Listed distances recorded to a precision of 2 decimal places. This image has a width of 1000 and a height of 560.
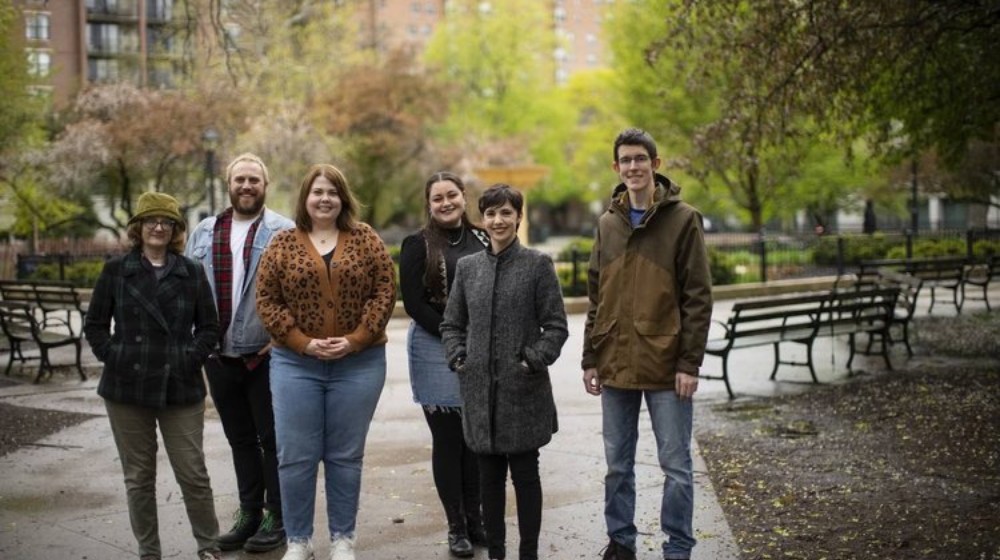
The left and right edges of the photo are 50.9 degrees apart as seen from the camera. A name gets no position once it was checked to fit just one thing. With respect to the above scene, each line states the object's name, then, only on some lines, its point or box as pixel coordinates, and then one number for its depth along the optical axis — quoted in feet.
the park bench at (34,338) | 38.42
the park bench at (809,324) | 35.69
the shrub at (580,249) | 78.55
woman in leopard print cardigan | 16.74
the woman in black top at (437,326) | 18.07
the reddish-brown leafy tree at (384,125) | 137.08
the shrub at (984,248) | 94.02
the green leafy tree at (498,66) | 192.13
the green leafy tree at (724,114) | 38.47
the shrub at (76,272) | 84.24
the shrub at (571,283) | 70.59
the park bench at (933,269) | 57.11
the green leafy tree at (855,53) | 37.22
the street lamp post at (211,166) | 85.46
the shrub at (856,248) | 100.07
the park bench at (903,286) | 42.83
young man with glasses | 16.12
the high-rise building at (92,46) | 63.26
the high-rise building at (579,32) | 349.41
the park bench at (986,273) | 58.90
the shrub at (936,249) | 94.07
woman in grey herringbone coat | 16.01
